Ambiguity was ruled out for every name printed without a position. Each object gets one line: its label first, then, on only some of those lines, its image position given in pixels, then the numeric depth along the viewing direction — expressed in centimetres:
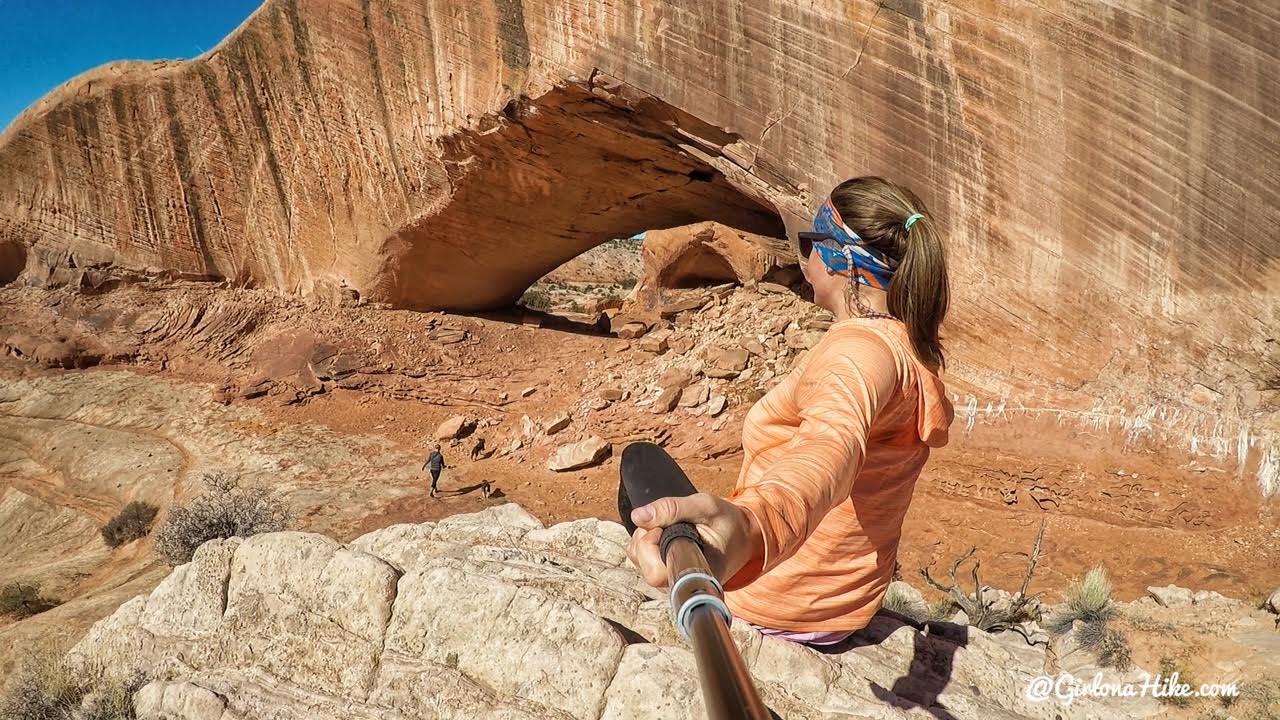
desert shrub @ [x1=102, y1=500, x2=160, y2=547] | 840
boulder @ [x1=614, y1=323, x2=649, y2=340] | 1261
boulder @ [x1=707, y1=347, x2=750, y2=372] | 988
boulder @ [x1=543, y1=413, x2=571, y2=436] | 1016
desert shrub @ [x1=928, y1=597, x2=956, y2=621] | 400
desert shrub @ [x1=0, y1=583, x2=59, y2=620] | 620
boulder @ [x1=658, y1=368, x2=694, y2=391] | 994
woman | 103
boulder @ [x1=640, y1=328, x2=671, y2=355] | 1116
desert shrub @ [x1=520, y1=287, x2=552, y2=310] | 2330
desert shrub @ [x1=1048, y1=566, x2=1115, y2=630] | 445
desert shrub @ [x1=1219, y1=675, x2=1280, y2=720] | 325
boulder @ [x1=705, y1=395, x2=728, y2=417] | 947
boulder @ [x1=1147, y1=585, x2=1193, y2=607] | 520
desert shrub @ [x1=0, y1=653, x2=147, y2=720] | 256
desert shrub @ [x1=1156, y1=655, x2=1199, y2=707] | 341
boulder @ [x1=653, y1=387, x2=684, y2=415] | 971
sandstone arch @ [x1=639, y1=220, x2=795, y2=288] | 1116
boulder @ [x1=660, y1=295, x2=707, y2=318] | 1195
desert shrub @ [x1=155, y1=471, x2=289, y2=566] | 616
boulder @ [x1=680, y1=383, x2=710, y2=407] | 970
